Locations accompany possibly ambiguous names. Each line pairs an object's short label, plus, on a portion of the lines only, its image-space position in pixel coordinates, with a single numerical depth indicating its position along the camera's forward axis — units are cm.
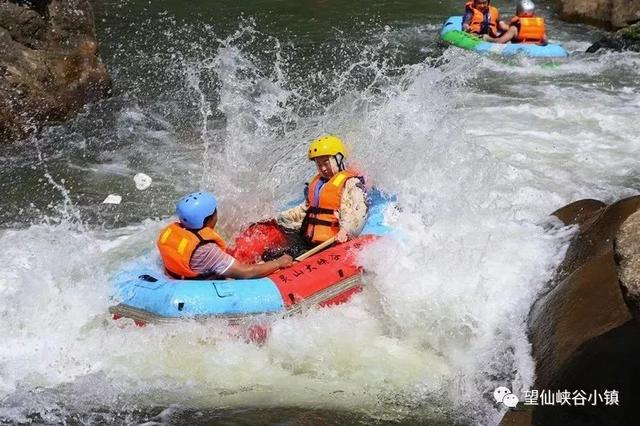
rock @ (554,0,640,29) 1550
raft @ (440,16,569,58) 1324
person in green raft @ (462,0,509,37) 1445
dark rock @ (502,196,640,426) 422
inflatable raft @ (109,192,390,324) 579
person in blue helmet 588
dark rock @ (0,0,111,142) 1040
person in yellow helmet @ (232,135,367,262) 670
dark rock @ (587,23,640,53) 1379
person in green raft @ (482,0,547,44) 1366
